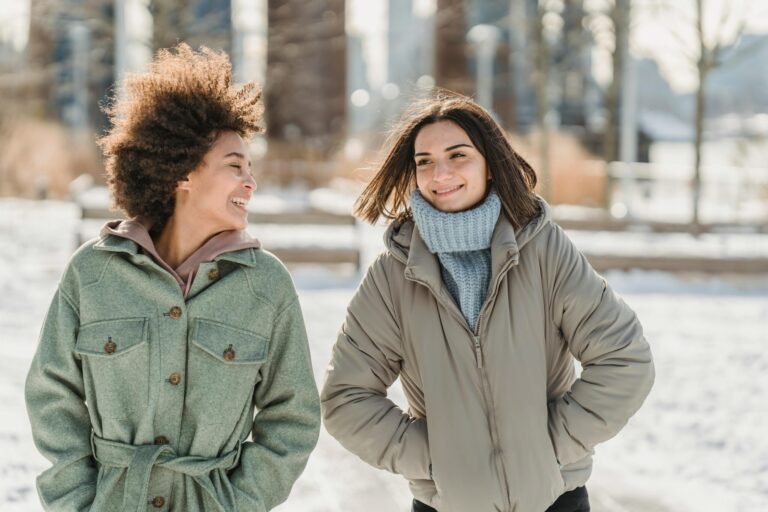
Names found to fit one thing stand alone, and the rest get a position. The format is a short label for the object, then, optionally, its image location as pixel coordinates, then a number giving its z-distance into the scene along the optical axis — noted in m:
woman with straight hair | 2.96
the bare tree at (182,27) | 16.23
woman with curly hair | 2.85
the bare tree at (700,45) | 16.31
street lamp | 25.52
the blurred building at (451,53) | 31.94
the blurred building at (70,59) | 22.44
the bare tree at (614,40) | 18.80
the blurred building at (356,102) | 35.41
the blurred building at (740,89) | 73.31
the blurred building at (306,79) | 28.88
